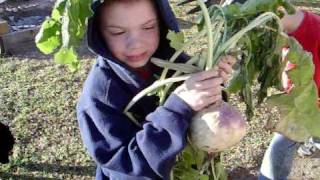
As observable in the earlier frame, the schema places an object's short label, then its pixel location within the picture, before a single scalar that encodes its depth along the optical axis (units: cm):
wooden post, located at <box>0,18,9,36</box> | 504
